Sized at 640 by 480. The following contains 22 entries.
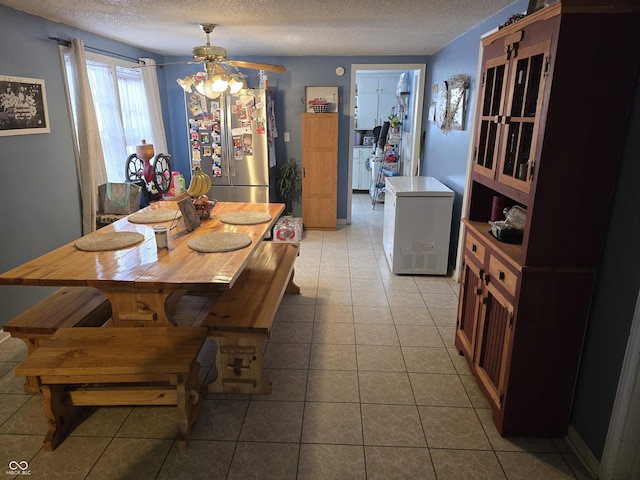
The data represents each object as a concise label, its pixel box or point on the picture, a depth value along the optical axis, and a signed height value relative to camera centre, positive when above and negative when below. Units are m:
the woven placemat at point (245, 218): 2.93 -0.65
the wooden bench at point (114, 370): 1.87 -1.05
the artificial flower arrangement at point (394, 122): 7.12 +0.04
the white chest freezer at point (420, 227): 3.89 -0.94
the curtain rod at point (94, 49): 3.36 +0.68
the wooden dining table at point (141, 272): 1.94 -0.69
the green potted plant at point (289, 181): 5.62 -0.74
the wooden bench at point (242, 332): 2.21 -1.06
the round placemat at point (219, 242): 2.36 -0.67
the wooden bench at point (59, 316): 2.22 -1.03
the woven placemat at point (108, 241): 2.37 -0.66
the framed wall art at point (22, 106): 2.87 +0.12
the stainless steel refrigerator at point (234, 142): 5.00 -0.21
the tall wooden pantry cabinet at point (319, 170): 5.29 -0.58
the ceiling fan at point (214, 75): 2.97 +0.35
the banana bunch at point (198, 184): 2.84 -0.40
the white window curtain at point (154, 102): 4.84 +0.25
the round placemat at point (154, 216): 2.95 -0.64
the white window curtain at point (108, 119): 4.05 +0.05
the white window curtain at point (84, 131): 3.50 -0.06
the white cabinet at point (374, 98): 7.68 +0.47
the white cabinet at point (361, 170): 7.93 -0.84
